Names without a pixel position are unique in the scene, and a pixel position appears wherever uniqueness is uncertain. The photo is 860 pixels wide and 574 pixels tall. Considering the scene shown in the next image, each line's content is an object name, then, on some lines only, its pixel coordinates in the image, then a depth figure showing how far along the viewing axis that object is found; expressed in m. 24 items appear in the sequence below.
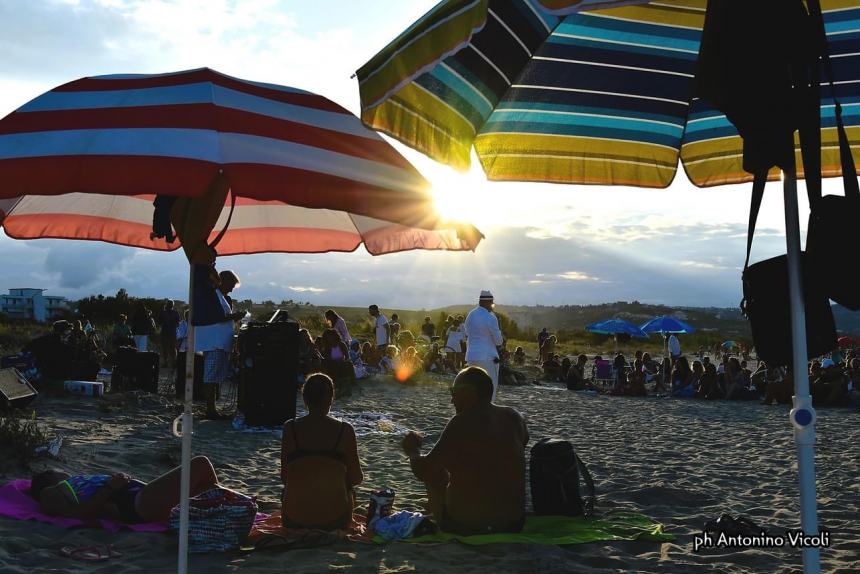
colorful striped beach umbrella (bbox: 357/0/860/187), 3.49
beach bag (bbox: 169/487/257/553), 4.64
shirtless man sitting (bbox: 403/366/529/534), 4.64
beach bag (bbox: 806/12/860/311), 2.50
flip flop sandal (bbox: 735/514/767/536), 5.05
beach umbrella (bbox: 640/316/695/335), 22.40
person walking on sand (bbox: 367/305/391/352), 17.83
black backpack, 5.50
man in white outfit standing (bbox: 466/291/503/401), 9.16
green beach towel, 4.83
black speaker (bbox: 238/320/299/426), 8.94
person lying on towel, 5.05
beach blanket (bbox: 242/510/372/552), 4.69
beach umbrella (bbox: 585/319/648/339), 25.73
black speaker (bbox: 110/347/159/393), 11.79
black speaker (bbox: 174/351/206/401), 11.04
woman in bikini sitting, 4.68
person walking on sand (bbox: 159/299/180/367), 15.61
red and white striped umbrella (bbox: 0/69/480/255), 2.61
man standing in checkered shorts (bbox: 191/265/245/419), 8.81
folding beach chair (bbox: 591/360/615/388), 19.79
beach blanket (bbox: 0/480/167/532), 5.00
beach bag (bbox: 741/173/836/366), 2.68
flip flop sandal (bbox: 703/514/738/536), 5.02
